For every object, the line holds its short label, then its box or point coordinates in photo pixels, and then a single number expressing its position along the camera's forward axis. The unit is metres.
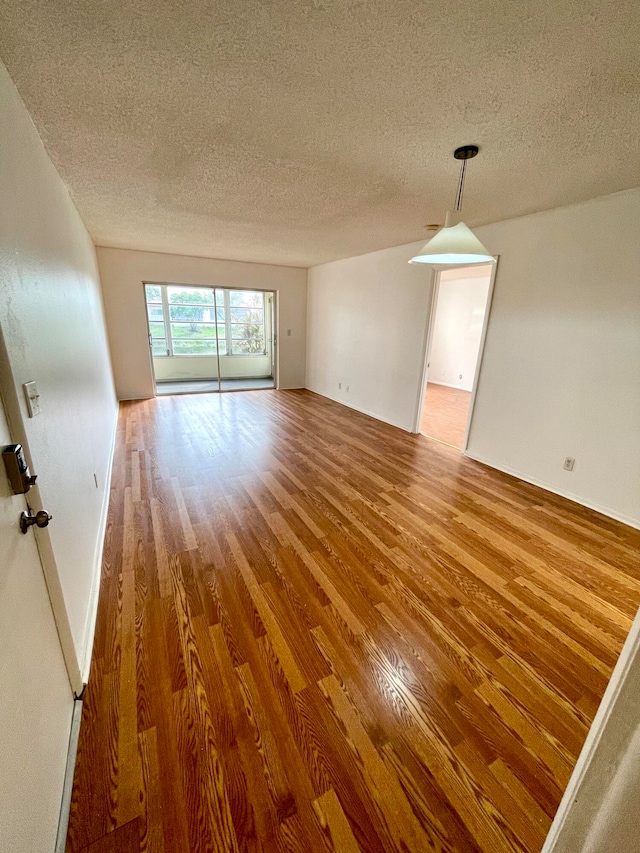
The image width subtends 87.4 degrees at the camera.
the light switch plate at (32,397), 1.12
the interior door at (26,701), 0.75
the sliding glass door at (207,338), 7.34
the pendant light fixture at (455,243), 1.92
